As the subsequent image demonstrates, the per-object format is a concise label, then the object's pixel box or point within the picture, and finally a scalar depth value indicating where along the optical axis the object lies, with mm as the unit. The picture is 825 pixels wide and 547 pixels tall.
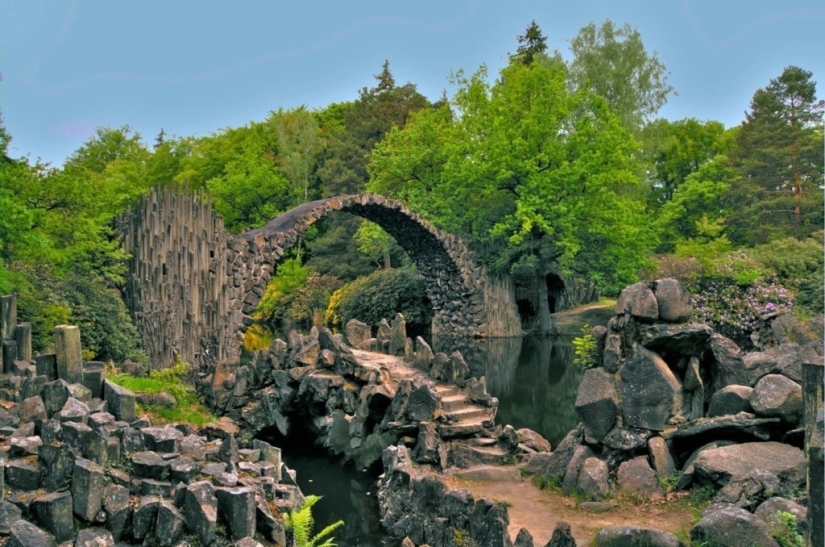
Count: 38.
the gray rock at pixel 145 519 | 4441
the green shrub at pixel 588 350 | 9508
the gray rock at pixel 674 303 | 8680
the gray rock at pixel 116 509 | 4410
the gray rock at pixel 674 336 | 8586
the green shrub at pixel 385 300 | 28781
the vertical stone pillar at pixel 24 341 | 7605
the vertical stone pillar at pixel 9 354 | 7562
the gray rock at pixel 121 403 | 5770
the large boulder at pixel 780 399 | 7770
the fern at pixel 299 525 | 5043
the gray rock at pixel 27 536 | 3889
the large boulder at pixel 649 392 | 8469
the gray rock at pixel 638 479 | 8031
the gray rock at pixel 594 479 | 8188
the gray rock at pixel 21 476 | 4434
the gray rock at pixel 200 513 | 4504
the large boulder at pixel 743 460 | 7219
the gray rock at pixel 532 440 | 10898
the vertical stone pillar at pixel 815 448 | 3881
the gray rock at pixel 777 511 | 5828
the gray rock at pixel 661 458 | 8281
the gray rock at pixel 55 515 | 4203
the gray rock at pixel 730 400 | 8250
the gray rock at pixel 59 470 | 4424
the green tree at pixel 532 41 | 41625
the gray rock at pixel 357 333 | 14617
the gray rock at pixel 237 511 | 4641
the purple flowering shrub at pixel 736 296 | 18641
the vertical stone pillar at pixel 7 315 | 7969
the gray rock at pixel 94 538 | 4242
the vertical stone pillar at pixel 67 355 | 5715
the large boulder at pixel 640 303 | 8703
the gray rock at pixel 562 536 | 6086
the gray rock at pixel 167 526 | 4430
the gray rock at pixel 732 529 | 5789
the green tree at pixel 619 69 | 32531
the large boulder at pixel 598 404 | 8609
